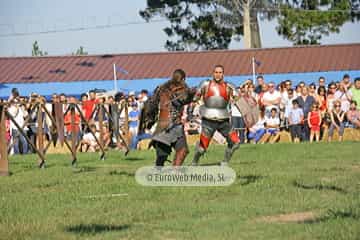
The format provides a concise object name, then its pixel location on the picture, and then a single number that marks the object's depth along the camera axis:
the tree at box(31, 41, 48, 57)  87.28
